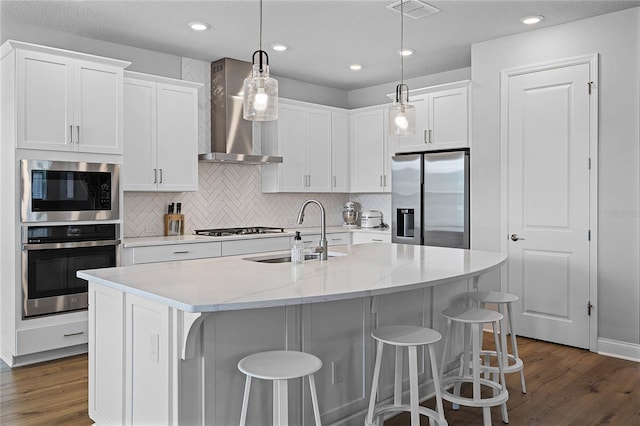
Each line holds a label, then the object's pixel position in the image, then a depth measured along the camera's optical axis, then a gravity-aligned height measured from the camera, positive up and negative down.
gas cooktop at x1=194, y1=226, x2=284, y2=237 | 5.13 -0.23
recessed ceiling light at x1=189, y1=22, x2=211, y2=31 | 4.24 +1.54
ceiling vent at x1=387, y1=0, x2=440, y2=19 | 3.82 +1.54
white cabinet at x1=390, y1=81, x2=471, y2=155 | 5.11 +0.94
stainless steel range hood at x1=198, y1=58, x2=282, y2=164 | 5.23 +0.96
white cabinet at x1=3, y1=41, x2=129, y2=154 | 3.79 +0.86
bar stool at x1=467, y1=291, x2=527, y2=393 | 3.21 -0.66
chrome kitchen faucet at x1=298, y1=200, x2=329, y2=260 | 3.22 -0.23
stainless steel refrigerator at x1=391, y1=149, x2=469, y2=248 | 5.00 +0.11
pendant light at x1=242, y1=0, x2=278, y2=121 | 2.53 +0.57
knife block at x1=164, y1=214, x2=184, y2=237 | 5.06 -0.15
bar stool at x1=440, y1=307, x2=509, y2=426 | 2.68 -0.92
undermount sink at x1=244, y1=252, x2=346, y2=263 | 3.26 -0.32
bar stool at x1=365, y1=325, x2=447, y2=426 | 2.35 -0.76
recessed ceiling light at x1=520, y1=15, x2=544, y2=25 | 4.12 +1.54
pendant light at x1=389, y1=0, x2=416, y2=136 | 3.27 +0.58
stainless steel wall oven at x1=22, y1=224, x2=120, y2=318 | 3.81 -0.40
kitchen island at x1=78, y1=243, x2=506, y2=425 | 2.11 -0.56
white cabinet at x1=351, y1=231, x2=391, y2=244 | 5.90 -0.33
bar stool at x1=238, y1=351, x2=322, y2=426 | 2.00 -0.64
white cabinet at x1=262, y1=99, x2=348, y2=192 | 5.82 +0.71
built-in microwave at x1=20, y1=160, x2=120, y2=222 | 3.80 +0.14
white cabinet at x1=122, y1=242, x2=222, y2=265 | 4.31 -0.38
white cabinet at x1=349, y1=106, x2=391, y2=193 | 6.12 +0.70
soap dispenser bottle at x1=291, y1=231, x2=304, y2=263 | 2.99 -0.26
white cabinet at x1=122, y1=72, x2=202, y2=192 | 4.54 +0.69
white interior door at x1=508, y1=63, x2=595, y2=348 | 4.20 +0.06
